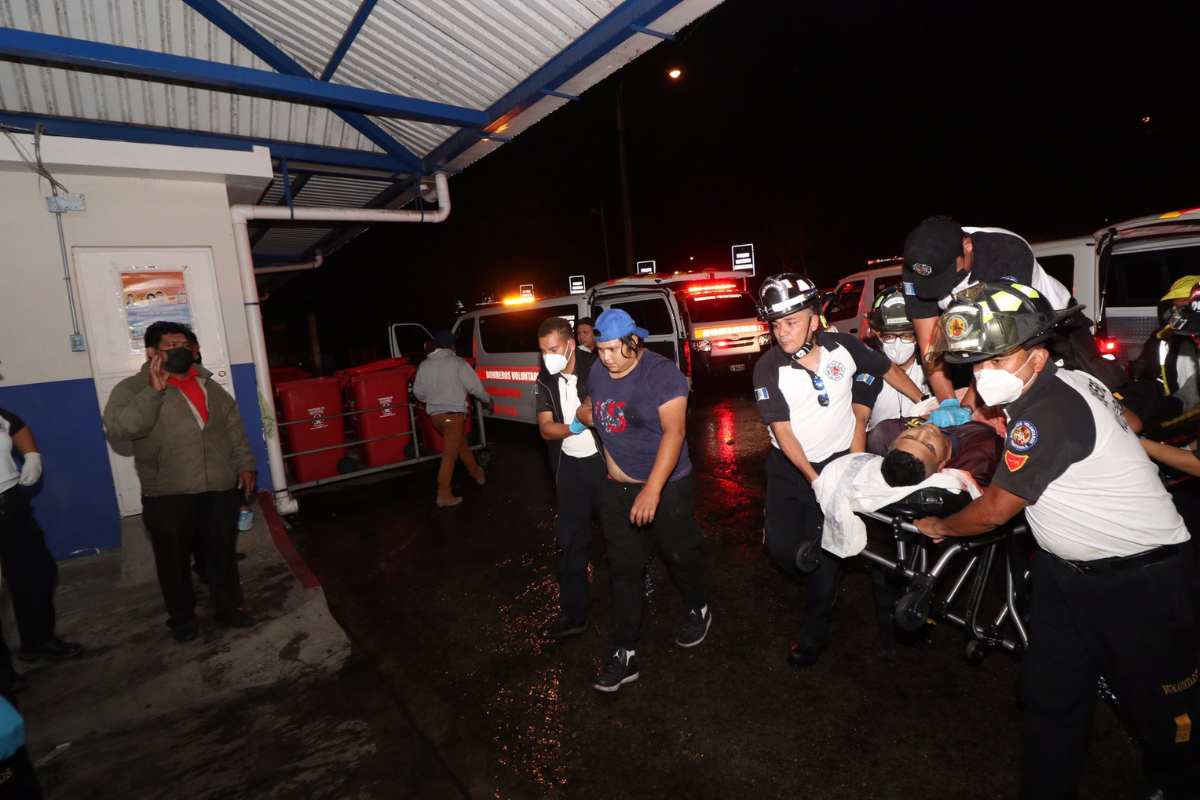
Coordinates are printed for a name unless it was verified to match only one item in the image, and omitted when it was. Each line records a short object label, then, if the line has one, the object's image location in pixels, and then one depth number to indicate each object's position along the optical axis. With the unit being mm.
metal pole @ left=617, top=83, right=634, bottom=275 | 19906
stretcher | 2564
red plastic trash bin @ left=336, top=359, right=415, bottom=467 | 8852
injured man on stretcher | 2486
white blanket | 2541
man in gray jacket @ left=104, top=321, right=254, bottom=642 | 4188
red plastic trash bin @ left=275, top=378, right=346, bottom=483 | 8211
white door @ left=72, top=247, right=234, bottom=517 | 6051
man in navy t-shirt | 3436
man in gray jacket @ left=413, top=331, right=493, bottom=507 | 7492
